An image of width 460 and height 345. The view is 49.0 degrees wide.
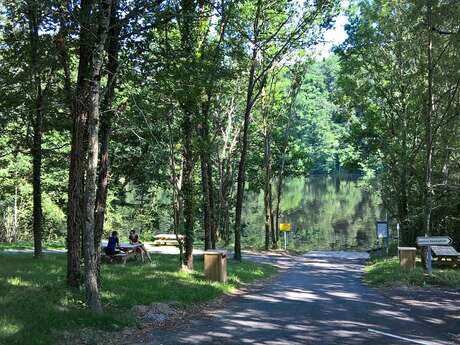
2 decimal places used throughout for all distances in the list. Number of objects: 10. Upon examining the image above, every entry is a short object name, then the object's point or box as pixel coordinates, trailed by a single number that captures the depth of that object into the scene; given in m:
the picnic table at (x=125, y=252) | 16.52
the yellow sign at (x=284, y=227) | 30.24
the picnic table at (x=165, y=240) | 27.69
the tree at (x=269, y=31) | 20.30
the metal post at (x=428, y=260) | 14.53
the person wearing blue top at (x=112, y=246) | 16.46
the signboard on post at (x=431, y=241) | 13.95
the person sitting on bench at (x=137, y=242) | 17.62
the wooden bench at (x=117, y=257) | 16.44
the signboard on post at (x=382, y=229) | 26.09
